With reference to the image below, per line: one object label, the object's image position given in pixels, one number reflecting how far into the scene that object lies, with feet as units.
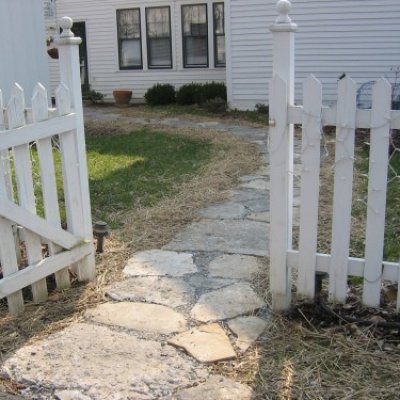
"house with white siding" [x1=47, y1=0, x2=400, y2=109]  34.12
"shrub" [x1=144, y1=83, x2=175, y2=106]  44.39
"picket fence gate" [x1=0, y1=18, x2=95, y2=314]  9.10
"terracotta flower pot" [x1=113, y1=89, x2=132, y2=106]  46.16
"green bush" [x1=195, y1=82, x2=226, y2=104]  41.55
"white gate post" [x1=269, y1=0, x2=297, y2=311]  8.36
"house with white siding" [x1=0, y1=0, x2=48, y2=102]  25.07
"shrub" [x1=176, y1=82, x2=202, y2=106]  42.99
